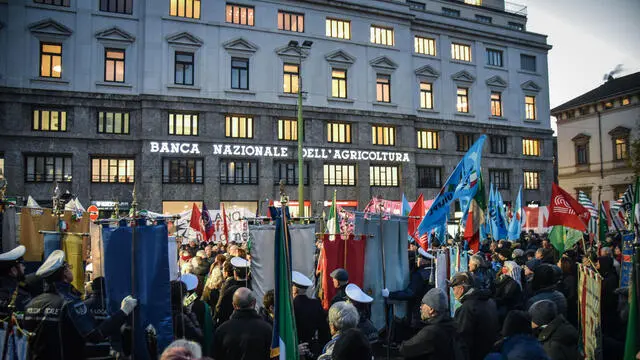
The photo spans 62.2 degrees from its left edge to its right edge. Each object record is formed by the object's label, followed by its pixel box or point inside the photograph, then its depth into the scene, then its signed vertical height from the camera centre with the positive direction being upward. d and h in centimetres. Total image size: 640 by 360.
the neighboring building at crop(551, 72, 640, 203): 4941 +665
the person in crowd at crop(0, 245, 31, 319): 620 -84
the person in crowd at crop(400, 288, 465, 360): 533 -133
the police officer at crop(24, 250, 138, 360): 571 -129
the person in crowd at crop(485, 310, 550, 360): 498 -134
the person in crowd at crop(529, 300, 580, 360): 565 -139
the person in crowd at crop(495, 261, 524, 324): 893 -154
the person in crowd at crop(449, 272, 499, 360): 688 -153
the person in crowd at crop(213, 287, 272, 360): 598 -147
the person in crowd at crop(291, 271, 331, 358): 722 -160
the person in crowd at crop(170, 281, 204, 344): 668 -144
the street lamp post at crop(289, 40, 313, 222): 2324 +144
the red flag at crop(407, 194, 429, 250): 1406 -54
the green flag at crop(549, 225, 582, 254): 1720 -109
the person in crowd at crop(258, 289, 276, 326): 703 -129
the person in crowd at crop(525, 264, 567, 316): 730 -119
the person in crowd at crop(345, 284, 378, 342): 664 -141
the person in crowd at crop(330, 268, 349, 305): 795 -115
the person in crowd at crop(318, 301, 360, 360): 544 -119
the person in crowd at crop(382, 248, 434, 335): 991 -165
